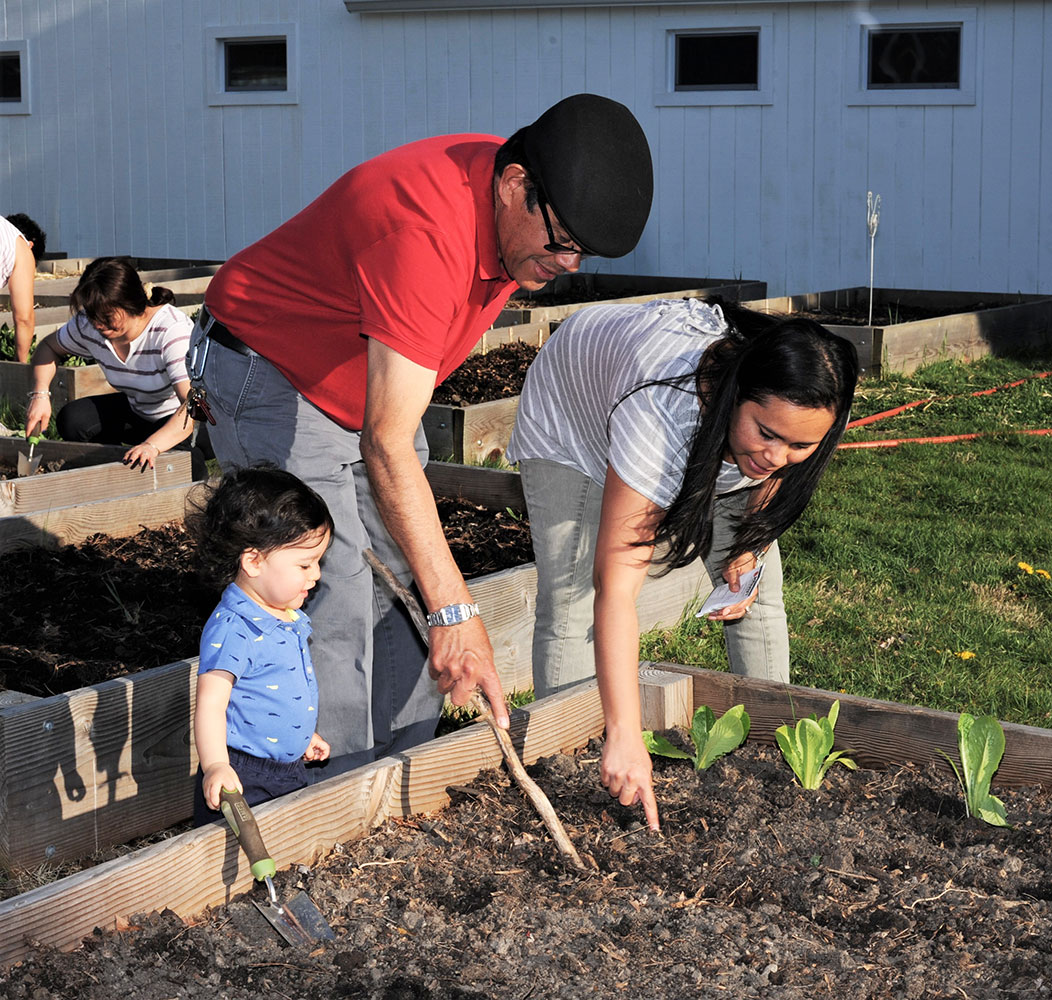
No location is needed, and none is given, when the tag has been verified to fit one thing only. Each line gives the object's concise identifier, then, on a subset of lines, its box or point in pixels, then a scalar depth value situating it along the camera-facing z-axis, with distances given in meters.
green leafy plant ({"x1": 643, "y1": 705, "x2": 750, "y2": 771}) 2.96
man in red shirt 2.33
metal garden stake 8.94
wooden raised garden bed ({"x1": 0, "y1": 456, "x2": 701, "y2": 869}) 2.84
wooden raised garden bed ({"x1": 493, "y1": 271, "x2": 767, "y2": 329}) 10.17
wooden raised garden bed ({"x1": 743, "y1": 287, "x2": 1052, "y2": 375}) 8.05
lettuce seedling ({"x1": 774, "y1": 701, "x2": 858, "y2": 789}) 2.82
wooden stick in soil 2.48
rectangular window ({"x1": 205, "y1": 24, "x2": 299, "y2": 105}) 12.44
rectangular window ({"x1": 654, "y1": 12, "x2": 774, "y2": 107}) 10.97
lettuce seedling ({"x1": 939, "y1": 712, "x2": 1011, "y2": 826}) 2.71
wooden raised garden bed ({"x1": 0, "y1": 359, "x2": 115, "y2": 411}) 6.20
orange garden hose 6.57
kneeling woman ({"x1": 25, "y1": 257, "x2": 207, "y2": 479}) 5.14
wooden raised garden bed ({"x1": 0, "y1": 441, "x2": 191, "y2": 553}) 4.68
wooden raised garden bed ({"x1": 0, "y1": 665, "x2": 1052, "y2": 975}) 2.17
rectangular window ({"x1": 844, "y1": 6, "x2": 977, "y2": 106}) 10.41
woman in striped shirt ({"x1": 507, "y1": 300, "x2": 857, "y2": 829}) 2.40
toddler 2.62
